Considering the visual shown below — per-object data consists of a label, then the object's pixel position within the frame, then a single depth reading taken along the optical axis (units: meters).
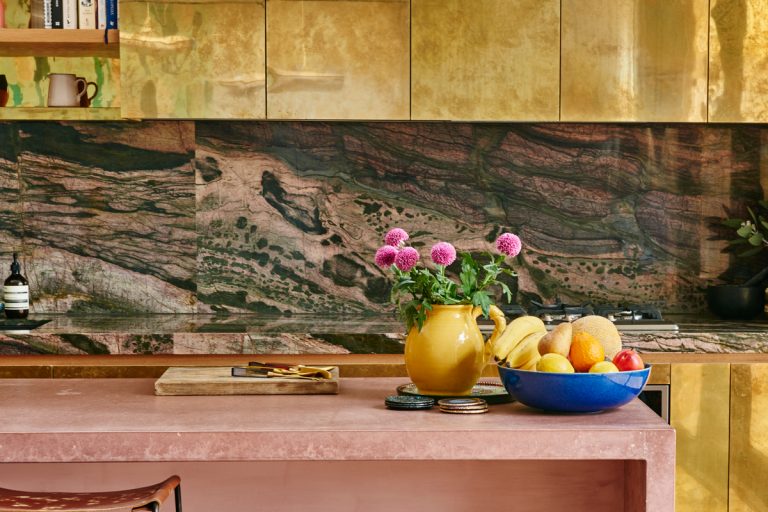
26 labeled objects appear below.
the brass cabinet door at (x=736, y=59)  3.37
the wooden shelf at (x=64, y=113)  3.45
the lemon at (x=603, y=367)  1.74
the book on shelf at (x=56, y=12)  3.51
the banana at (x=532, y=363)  1.86
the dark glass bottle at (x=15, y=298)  3.49
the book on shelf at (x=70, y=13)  3.51
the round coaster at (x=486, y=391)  1.92
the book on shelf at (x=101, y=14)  3.48
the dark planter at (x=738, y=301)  3.54
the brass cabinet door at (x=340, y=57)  3.37
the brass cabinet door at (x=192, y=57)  3.36
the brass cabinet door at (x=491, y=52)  3.37
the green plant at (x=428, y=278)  1.92
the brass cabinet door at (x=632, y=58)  3.37
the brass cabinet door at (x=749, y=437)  3.07
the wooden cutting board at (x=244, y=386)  2.02
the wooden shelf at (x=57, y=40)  3.43
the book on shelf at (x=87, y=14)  3.50
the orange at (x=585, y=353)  1.77
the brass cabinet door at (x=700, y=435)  3.08
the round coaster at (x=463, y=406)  1.78
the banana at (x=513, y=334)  1.93
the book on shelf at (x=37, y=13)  3.54
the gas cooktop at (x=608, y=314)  3.21
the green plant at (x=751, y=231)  3.64
